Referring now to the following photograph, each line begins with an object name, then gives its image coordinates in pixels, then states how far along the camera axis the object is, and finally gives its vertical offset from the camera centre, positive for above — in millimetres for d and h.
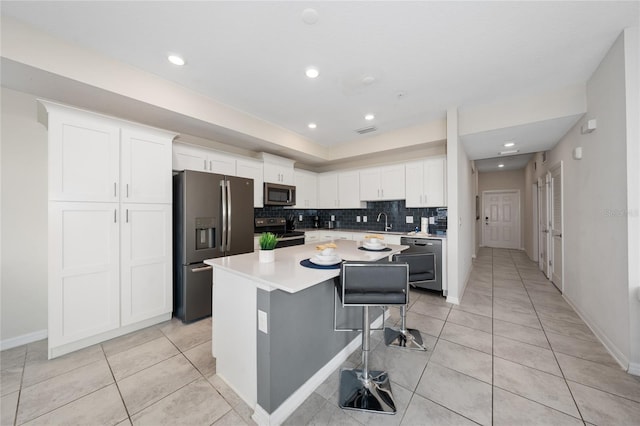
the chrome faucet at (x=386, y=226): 4687 -268
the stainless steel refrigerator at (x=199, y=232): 2732 -231
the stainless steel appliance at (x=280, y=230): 4035 -321
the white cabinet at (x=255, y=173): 3746 +691
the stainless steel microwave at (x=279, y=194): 4109 +367
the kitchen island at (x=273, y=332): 1392 -830
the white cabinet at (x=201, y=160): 3023 +780
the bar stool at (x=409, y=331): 2145 -1241
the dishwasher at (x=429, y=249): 3521 -568
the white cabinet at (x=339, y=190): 4863 +518
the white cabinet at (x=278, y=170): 4161 +856
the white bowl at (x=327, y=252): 1767 -303
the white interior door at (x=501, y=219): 7359 -217
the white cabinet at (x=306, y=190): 4950 +546
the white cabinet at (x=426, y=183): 3838 +531
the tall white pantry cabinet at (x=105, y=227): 2057 -125
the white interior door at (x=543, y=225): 4414 -265
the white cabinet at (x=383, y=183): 4289 +595
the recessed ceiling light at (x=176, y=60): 2139 +1484
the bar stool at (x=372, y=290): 1457 -513
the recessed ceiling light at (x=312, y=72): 2328 +1480
